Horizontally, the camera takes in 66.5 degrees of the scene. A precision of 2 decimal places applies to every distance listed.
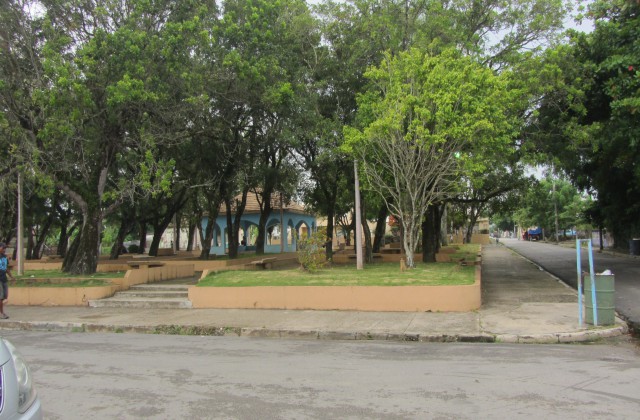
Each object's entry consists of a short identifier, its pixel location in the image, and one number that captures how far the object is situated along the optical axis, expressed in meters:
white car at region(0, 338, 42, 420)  2.76
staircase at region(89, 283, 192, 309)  13.23
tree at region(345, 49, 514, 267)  13.59
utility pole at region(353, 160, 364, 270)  15.59
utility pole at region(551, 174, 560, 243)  61.13
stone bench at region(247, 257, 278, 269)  19.23
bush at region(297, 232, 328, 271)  15.09
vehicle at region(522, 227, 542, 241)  84.48
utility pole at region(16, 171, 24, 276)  16.97
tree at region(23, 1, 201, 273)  13.51
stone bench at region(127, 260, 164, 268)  19.13
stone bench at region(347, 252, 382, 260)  23.25
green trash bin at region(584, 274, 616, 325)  8.98
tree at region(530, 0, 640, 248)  14.14
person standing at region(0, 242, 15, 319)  11.51
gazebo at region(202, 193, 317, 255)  35.94
